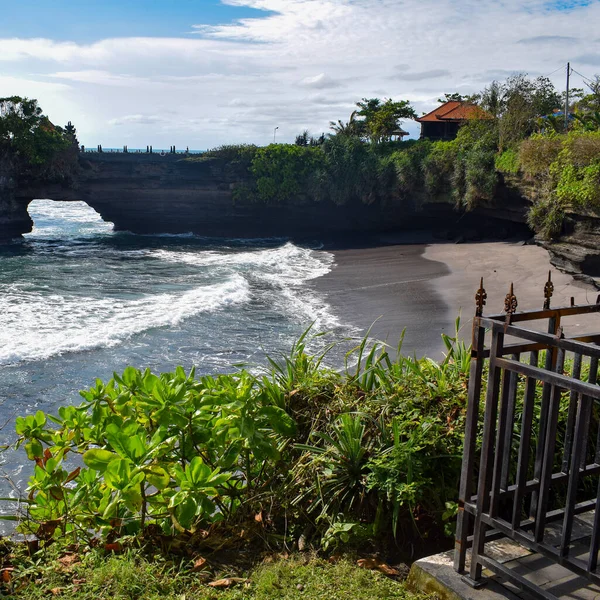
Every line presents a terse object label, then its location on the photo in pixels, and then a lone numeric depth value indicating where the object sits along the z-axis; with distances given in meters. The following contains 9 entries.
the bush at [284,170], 35.41
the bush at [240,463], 3.59
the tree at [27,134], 32.03
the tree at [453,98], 43.10
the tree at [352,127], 40.97
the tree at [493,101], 32.04
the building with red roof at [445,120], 40.06
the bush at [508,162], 25.99
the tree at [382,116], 39.16
